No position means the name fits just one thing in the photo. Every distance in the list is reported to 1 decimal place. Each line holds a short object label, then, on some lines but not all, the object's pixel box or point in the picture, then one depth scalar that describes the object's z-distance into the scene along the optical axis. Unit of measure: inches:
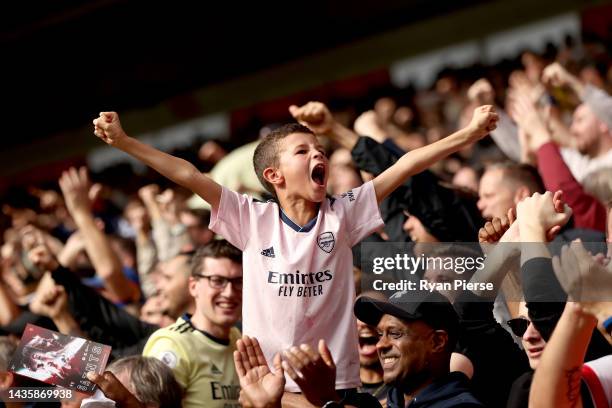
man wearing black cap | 123.8
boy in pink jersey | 129.1
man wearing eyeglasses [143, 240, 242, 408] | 160.2
